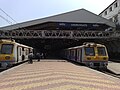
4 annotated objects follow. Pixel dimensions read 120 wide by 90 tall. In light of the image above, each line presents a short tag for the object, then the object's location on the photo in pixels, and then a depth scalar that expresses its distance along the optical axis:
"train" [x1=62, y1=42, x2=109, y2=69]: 9.01
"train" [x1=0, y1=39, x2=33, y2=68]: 8.21
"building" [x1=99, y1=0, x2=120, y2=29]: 19.32
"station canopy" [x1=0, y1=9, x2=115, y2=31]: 19.72
